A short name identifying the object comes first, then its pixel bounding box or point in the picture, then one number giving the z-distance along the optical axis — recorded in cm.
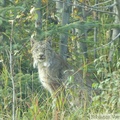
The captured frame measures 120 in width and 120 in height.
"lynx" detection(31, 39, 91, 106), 1658
